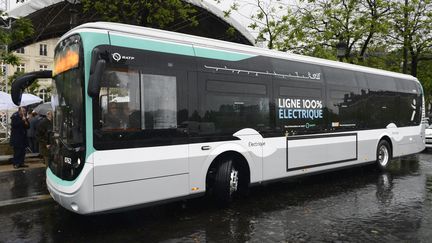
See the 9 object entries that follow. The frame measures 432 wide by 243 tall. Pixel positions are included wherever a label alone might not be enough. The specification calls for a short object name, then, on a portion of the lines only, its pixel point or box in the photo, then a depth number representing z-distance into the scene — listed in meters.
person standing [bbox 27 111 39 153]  14.53
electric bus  5.44
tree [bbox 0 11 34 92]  12.45
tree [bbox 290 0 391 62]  19.08
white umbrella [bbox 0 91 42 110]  14.51
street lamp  15.94
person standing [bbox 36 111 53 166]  12.06
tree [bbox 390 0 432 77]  20.00
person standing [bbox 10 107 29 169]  11.61
